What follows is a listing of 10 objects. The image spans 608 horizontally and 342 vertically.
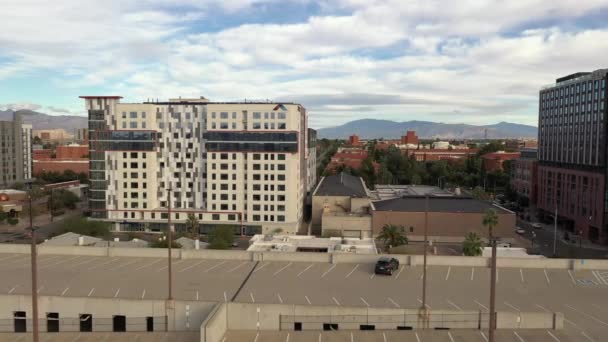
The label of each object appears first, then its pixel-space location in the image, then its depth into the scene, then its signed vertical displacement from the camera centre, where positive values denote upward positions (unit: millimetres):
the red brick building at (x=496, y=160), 138150 -2858
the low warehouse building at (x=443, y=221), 67125 -9767
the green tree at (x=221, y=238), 56547 -11049
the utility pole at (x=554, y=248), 61569 -12638
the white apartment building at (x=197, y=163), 72812 -2309
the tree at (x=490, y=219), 59503 -8371
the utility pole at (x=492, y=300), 15119 -4693
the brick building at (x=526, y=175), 96062 -5168
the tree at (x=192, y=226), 66762 -10846
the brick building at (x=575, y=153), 67125 -379
